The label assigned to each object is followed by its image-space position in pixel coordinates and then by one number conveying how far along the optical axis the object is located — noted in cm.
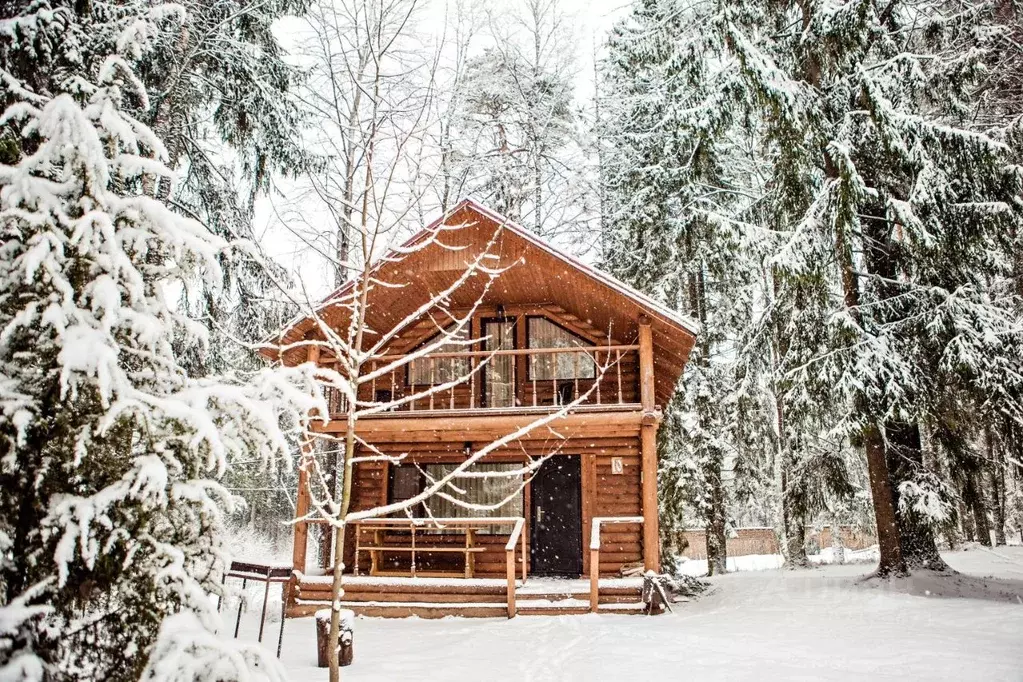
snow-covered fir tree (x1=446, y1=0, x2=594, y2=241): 2039
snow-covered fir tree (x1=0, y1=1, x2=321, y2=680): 289
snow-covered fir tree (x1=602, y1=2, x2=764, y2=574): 1753
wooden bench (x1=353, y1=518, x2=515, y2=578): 1113
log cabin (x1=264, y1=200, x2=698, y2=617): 1056
